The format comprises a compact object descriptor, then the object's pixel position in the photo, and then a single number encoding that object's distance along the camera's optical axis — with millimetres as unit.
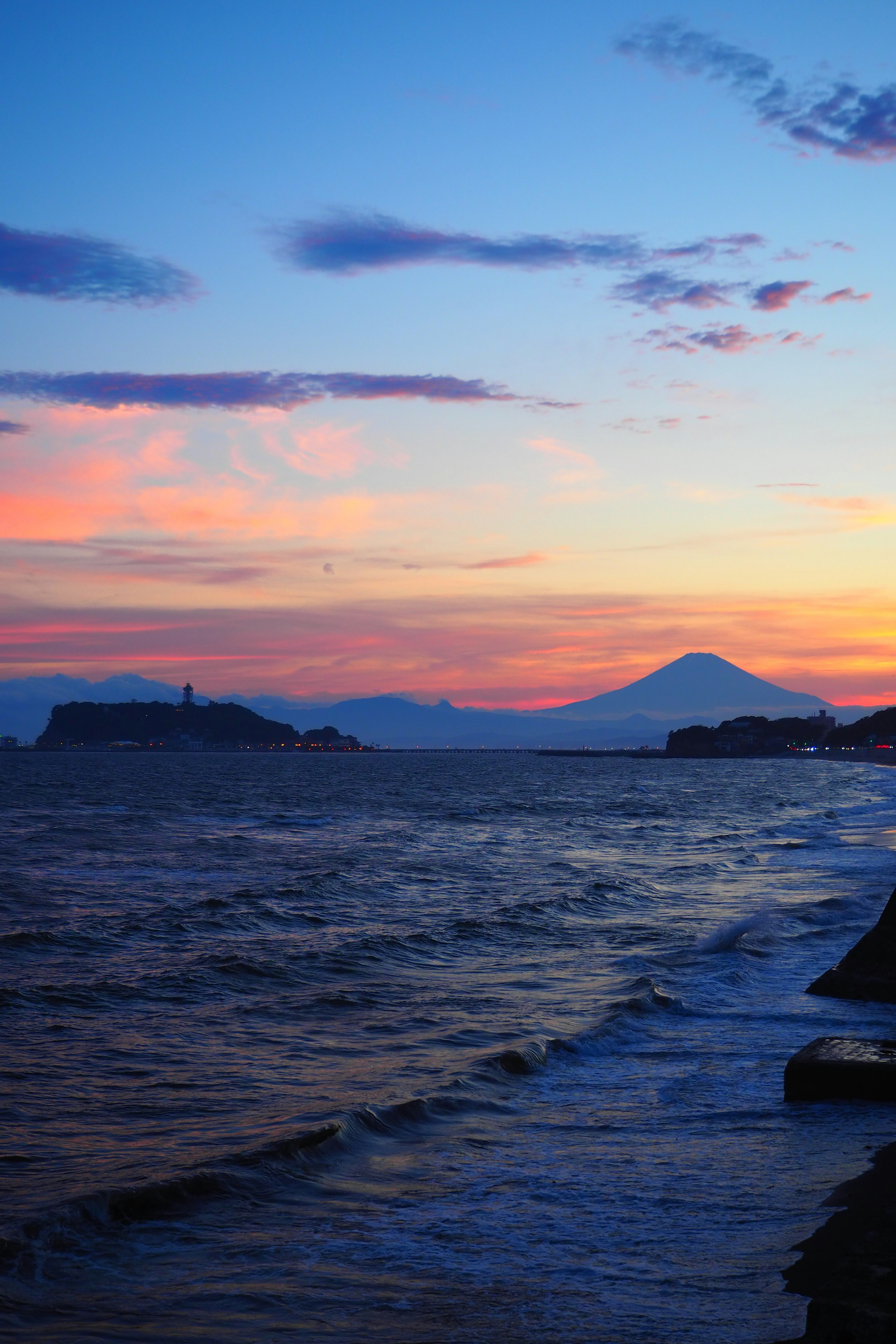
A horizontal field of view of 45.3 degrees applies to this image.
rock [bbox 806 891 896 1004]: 14383
